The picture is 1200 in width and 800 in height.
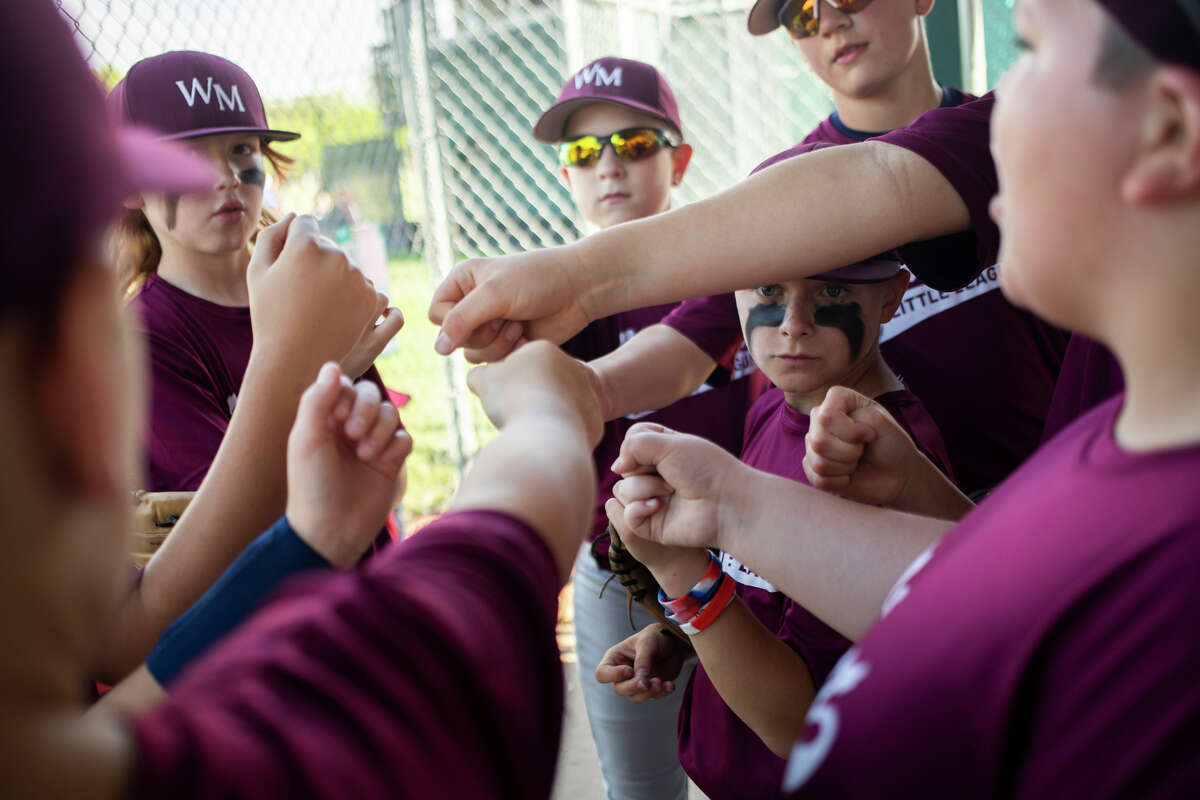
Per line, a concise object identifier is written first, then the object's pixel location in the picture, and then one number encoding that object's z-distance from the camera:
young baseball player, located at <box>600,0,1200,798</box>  0.58
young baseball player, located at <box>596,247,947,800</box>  1.37
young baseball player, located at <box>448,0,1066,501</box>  1.79
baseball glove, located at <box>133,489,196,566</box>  1.65
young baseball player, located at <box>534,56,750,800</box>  2.36
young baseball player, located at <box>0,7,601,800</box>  0.49
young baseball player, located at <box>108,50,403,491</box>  1.98
